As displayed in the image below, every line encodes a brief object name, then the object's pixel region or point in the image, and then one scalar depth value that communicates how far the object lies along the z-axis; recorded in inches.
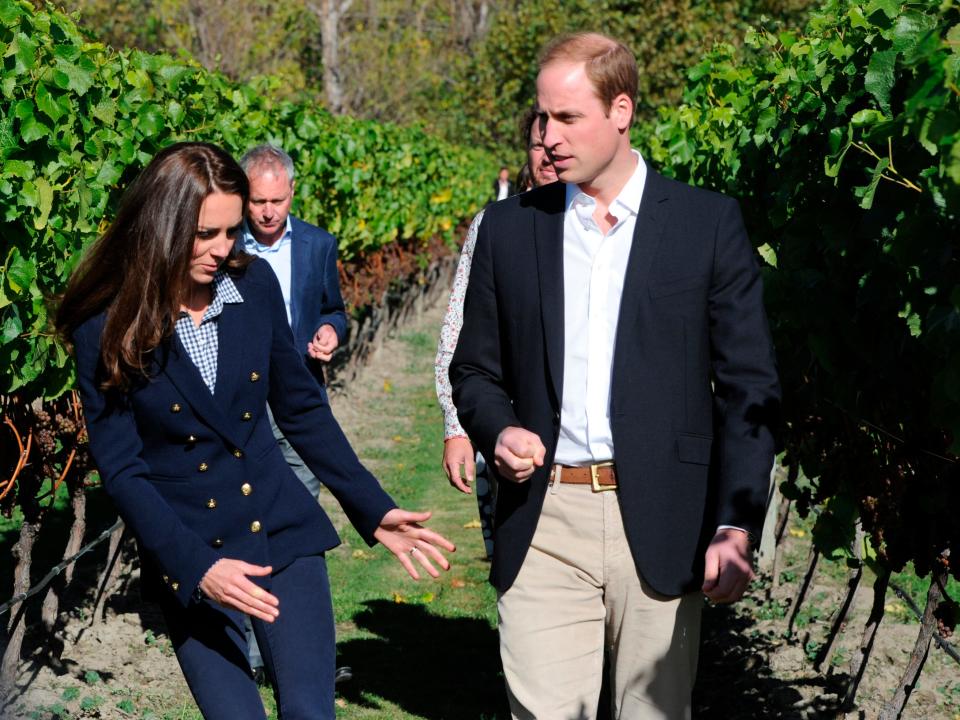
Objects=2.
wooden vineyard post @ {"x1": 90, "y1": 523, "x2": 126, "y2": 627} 247.0
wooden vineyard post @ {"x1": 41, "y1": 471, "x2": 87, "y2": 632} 227.3
